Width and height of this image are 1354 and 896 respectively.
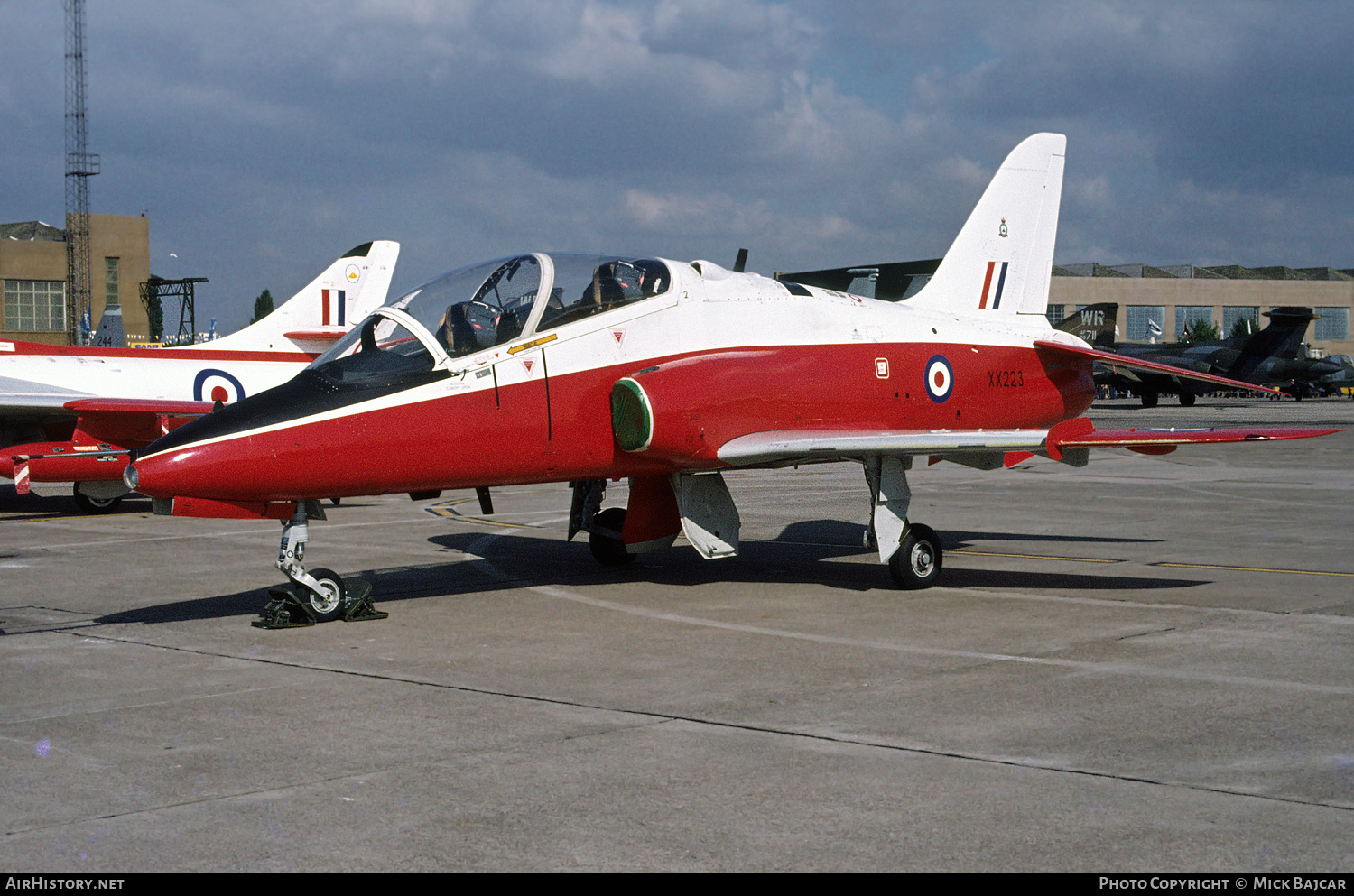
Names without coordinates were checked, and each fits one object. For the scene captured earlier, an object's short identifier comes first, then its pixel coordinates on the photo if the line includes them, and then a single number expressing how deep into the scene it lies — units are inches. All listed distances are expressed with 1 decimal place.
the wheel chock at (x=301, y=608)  358.0
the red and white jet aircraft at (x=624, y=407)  344.8
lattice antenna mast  3725.4
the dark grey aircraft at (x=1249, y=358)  2279.8
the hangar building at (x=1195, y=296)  4768.7
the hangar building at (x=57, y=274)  3695.9
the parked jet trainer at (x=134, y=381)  722.2
